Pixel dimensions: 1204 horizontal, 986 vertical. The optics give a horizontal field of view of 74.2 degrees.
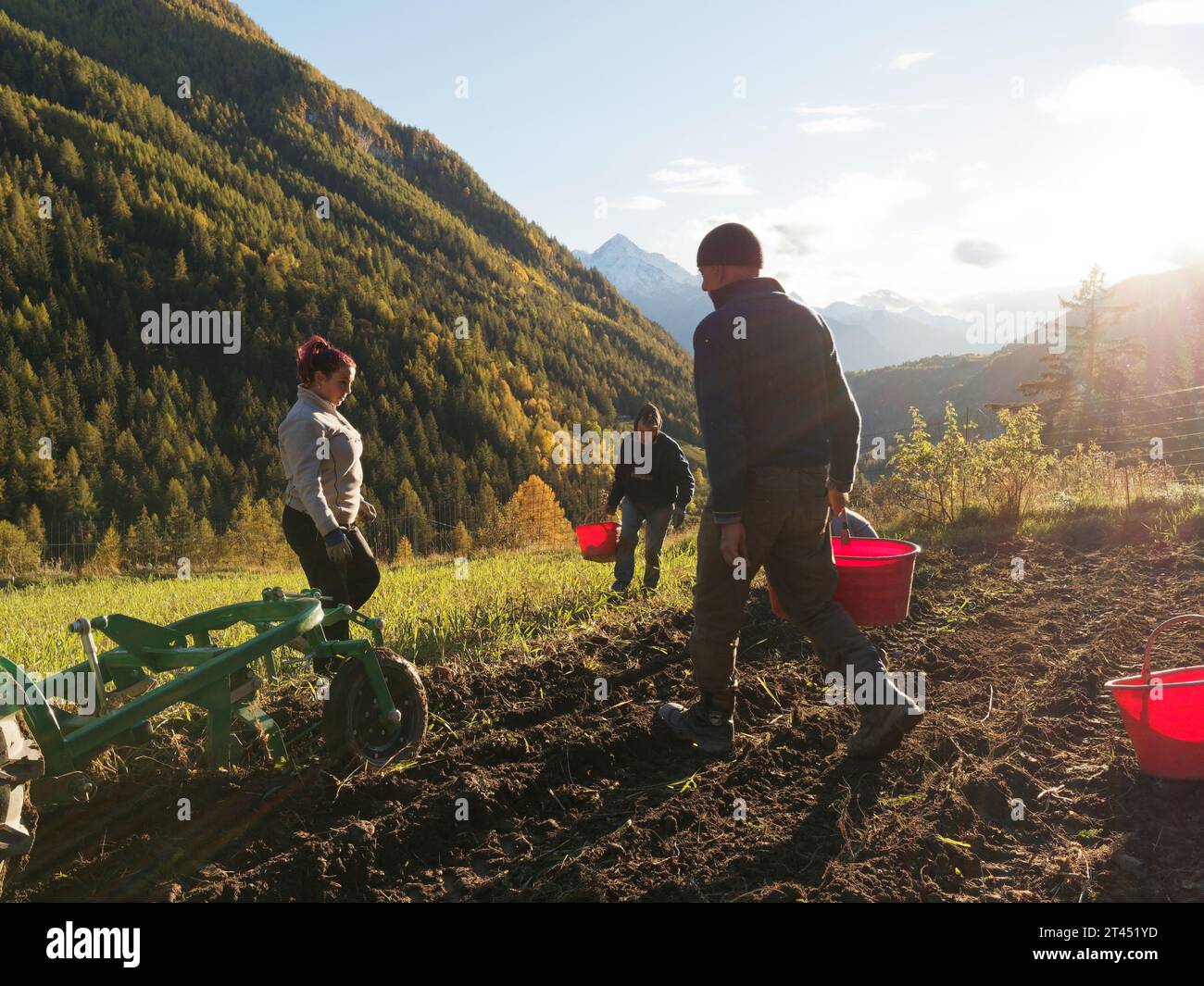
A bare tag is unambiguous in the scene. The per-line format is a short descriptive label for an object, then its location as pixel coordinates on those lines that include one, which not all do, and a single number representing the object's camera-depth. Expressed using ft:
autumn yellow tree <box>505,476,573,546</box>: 195.72
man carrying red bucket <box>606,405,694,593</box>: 25.20
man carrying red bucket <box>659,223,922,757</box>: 11.34
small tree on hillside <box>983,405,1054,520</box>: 33.86
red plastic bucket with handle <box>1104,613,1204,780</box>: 10.73
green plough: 8.42
